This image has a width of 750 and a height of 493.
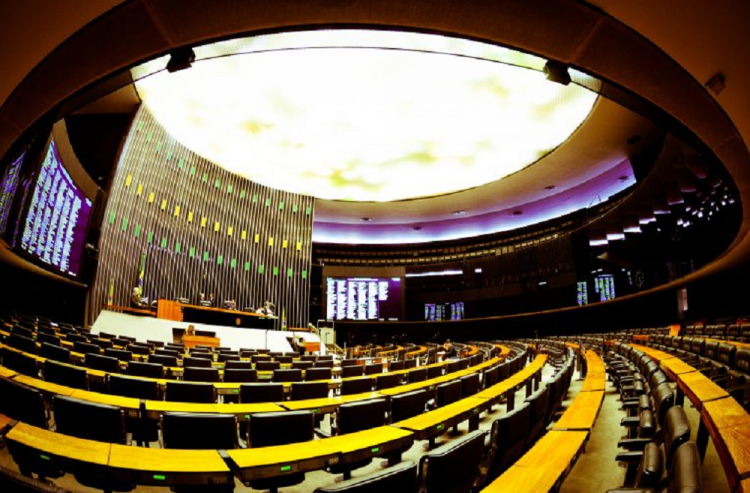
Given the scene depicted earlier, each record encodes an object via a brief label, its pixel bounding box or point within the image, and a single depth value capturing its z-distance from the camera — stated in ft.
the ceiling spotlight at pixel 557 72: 16.60
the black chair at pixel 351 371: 19.26
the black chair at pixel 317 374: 17.42
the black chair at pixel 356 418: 9.66
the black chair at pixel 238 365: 16.80
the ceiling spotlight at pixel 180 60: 15.74
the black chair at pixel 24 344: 15.50
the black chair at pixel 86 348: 17.43
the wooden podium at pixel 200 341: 33.71
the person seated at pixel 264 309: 48.34
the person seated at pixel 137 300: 35.91
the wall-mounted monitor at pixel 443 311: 70.20
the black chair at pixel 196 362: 17.42
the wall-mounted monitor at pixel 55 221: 25.79
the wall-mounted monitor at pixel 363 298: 69.00
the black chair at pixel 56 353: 14.84
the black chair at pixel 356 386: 15.25
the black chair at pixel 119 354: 17.16
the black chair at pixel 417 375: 17.93
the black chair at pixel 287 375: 16.58
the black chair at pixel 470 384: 15.07
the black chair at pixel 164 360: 17.38
